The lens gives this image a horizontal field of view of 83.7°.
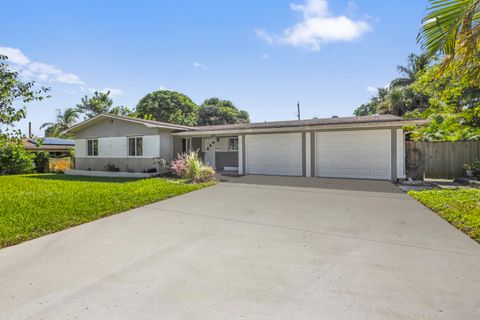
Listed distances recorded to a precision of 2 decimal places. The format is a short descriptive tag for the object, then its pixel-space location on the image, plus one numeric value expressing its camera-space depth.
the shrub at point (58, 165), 18.73
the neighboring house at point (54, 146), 21.65
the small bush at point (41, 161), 18.25
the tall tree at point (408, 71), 23.59
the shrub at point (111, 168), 15.91
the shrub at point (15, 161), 16.39
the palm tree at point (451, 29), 2.83
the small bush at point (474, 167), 10.31
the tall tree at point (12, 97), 8.17
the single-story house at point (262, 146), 11.38
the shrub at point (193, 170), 11.47
